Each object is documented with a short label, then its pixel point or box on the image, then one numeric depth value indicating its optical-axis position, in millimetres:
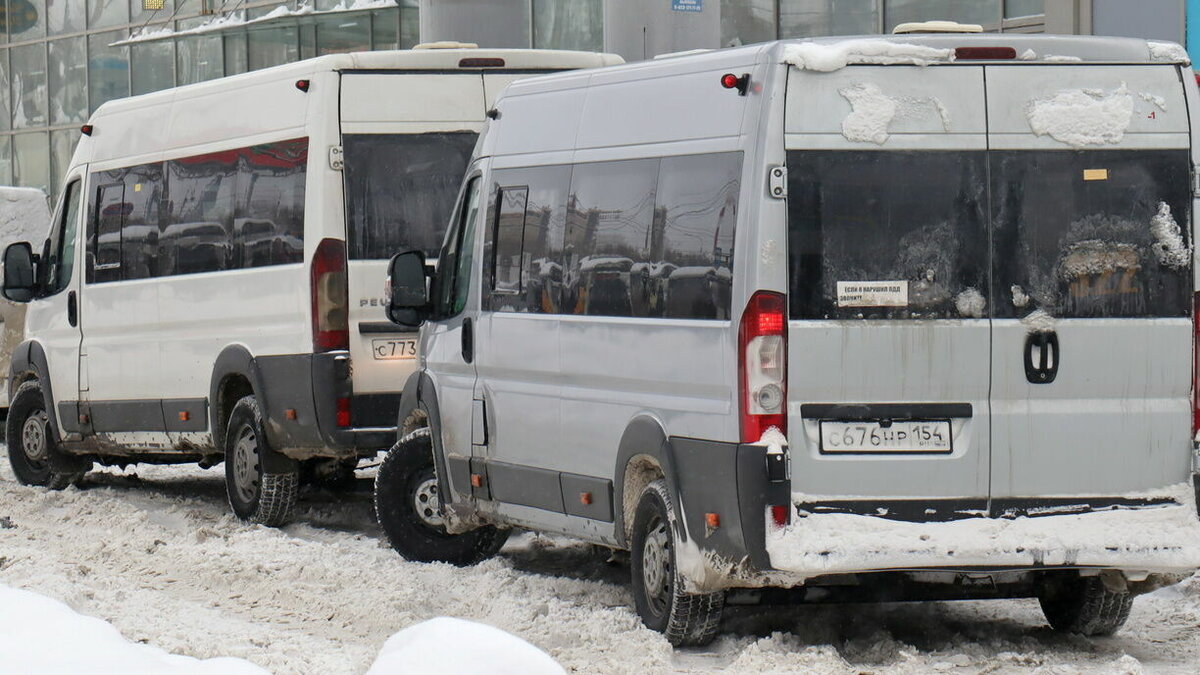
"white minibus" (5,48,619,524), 21731
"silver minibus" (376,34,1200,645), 14092
